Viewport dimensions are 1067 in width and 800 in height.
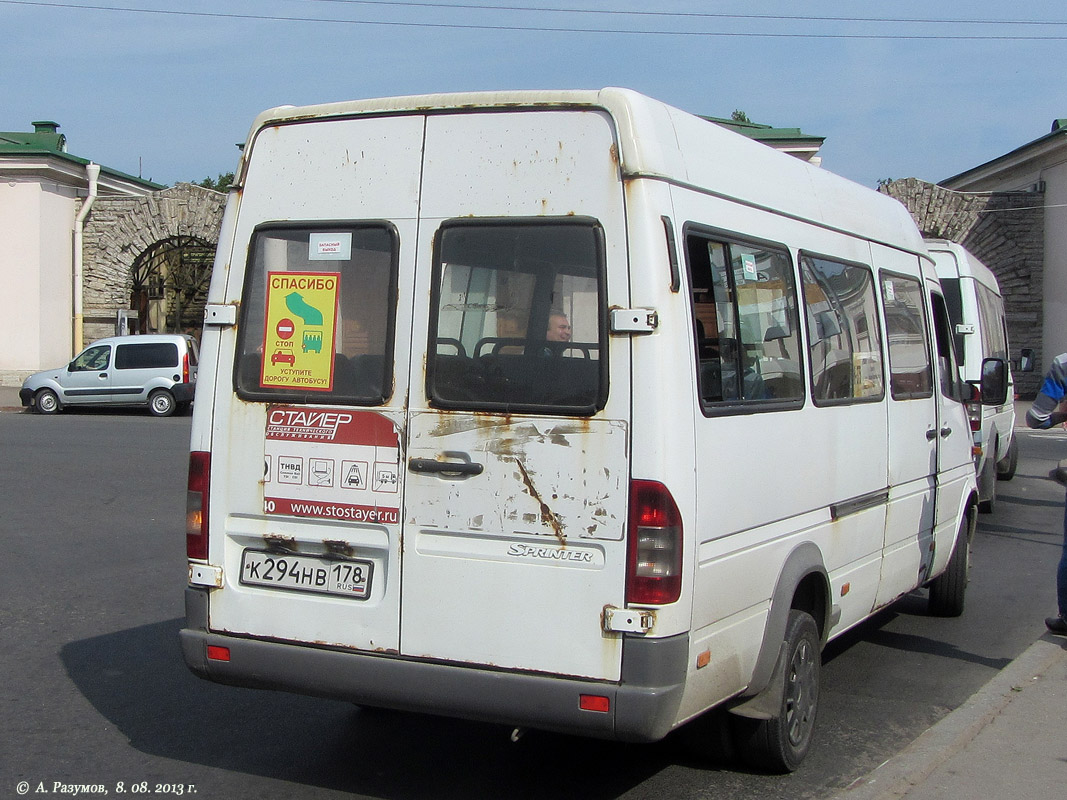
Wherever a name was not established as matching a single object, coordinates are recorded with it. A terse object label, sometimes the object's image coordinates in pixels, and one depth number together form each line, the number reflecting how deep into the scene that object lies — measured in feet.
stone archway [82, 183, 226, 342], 101.45
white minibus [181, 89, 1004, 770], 11.93
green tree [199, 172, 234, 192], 197.06
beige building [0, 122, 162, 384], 96.32
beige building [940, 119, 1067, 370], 95.61
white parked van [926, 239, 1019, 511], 36.50
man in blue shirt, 19.81
